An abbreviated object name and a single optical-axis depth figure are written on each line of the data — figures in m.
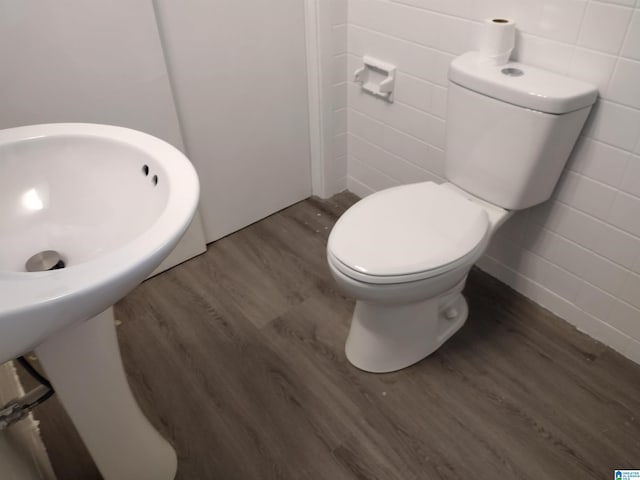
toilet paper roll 1.21
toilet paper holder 1.65
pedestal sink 0.75
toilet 1.12
